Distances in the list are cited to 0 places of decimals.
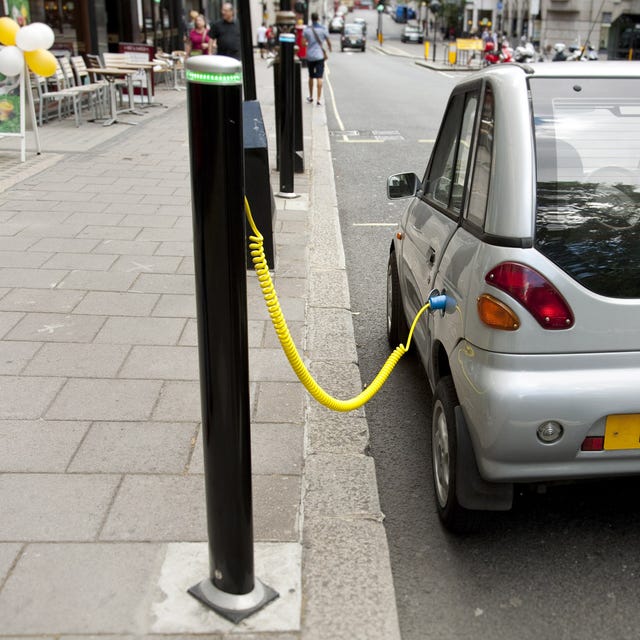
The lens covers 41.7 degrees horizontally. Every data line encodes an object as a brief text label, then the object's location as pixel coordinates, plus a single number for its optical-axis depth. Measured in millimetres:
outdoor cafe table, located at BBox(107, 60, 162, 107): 16141
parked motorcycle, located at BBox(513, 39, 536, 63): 31772
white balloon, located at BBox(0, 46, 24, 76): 10234
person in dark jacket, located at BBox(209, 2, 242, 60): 17141
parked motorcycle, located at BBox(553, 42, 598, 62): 28853
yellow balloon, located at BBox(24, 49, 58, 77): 10828
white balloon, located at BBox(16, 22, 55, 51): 10648
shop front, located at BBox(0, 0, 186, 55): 15953
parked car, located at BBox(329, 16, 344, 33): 86144
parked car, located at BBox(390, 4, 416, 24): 121188
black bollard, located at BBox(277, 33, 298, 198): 8906
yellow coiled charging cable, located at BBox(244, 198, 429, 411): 2938
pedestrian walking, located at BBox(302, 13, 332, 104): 19297
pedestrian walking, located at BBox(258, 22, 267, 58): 43750
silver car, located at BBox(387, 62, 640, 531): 2715
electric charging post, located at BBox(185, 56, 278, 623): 2146
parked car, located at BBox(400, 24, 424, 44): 80312
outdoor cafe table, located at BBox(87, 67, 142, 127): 13836
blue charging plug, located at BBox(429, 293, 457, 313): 3152
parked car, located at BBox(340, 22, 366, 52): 58250
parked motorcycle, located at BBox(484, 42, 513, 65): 32938
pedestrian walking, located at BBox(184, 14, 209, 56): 21375
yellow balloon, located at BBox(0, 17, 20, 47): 10664
